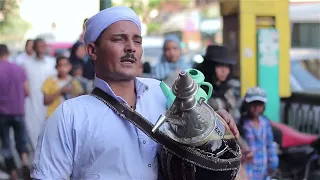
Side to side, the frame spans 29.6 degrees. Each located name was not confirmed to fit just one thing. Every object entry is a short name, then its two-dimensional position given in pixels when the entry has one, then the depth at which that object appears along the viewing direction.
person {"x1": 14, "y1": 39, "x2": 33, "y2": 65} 9.39
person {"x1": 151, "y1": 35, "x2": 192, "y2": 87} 8.12
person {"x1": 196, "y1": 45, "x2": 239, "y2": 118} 5.02
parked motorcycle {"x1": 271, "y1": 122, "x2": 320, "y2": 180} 7.12
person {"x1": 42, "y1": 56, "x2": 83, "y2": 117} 7.77
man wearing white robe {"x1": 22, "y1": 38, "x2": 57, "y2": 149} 8.84
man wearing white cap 2.32
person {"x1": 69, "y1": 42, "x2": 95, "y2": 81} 8.86
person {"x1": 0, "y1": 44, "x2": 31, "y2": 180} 8.32
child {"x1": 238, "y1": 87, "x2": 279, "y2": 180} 5.49
